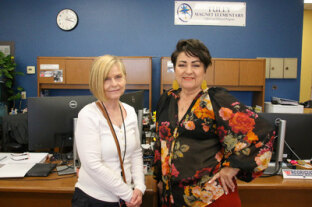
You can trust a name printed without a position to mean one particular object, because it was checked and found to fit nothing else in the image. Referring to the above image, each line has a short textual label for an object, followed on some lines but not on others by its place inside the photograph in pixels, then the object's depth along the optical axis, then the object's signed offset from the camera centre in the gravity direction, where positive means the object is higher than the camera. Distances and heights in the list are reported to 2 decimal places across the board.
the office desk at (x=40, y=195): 1.35 -0.70
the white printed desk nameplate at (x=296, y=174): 1.51 -0.59
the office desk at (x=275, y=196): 1.50 -0.75
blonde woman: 1.03 -0.29
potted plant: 3.94 +0.07
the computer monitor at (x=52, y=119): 1.52 -0.24
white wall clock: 4.32 +1.32
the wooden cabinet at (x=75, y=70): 3.99 +0.29
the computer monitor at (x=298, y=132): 1.58 -0.31
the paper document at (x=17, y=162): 1.45 -0.58
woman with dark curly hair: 0.98 -0.25
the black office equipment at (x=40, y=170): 1.46 -0.58
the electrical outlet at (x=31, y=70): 4.44 +0.31
